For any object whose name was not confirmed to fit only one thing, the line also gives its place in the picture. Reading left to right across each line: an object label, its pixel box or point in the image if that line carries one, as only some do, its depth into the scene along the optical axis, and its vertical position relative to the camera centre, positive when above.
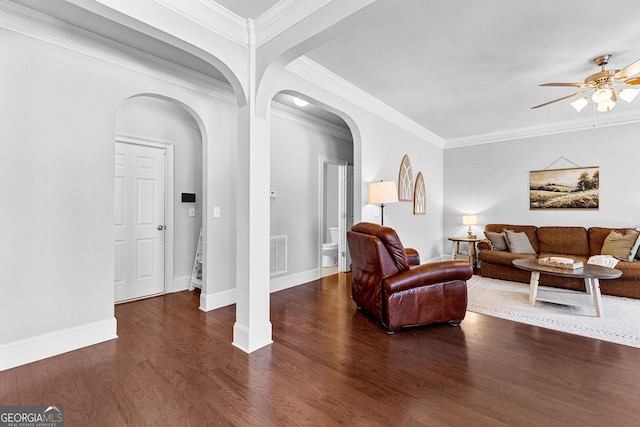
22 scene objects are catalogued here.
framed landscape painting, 4.91 +0.47
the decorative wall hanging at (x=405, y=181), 4.73 +0.56
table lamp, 5.66 -0.09
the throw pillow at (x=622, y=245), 4.03 -0.41
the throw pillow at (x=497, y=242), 4.93 -0.44
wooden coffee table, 3.08 -0.76
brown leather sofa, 3.98 -0.58
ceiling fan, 2.82 +1.30
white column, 2.38 -0.09
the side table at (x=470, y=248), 5.35 -0.61
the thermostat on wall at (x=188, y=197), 3.96 +0.22
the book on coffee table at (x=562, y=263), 3.30 -0.54
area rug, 2.70 -1.04
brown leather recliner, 2.66 -0.65
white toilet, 5.73 -0.78
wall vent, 4.06 -0.56
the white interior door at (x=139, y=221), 3.48 -0.09
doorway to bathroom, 4.89 +0.03
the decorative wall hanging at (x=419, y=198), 5.25 +0.31
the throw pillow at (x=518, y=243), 4.75 -0.44
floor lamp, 3.72 +0.28
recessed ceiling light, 3.78 +1.45
